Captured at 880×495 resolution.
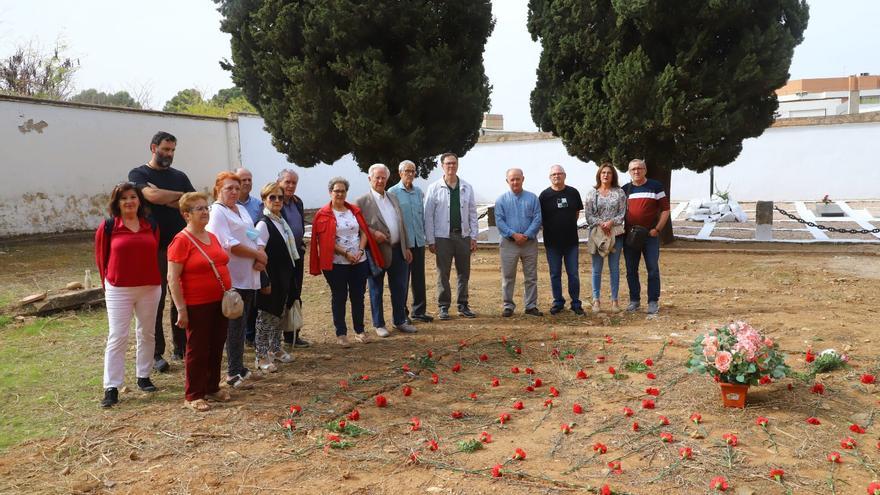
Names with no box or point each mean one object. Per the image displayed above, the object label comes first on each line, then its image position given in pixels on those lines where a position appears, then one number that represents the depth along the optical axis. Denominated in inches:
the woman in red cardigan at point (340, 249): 235.1
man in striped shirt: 271.1
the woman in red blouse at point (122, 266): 183.3
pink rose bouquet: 162.1
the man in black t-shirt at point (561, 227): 279.6
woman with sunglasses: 212.2
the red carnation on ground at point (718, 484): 126.9
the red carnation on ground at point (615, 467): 136.7
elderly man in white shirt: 255.6
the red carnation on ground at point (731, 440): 147.7
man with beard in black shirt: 209.5
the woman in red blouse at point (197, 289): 172.9
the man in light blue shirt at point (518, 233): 280.2
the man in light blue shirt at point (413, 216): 266.7
